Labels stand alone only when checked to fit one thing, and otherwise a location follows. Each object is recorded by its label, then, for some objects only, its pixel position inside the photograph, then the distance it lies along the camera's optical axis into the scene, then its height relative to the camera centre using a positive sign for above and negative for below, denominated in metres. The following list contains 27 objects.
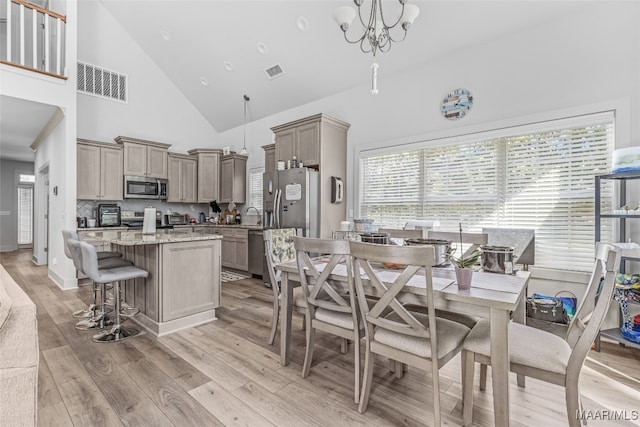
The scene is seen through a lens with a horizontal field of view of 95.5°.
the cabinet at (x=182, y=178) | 6.11 +0.74
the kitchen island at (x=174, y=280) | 2.77 -0.69
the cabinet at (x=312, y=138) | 4.43 +1.20
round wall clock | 3.57 +1.37
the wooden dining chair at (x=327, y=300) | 1.79 -0.59
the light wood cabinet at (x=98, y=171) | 4.93 +0.73
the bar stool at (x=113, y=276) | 2.46 -0.56
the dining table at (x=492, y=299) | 1.38 -0.44
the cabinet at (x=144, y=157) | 5.42 +1.08
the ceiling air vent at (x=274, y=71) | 4.90 +2.43
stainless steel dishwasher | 5.02 -0.70
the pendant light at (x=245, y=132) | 5.87 +1.83
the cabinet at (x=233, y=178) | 6.45 +0.77
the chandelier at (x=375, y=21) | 2.29 +1.58
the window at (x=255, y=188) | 6.42 +0.56
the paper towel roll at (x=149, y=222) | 3.30 -0.11
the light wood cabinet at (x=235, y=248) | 5.36 -0.67
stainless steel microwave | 5.43 +0.49
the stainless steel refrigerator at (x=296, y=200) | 4.41 +0.21
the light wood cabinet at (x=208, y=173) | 6.47 +0.89
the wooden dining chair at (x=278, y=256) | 2.38 -0.45
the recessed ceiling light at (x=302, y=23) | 3.97 +2.62
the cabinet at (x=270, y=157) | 5.54 +1.10
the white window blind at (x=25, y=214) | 8.50 -0.05
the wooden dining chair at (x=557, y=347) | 1.33 -0.69
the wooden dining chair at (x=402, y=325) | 1.44 -0.62
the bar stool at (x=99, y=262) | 2.83 -0.52
